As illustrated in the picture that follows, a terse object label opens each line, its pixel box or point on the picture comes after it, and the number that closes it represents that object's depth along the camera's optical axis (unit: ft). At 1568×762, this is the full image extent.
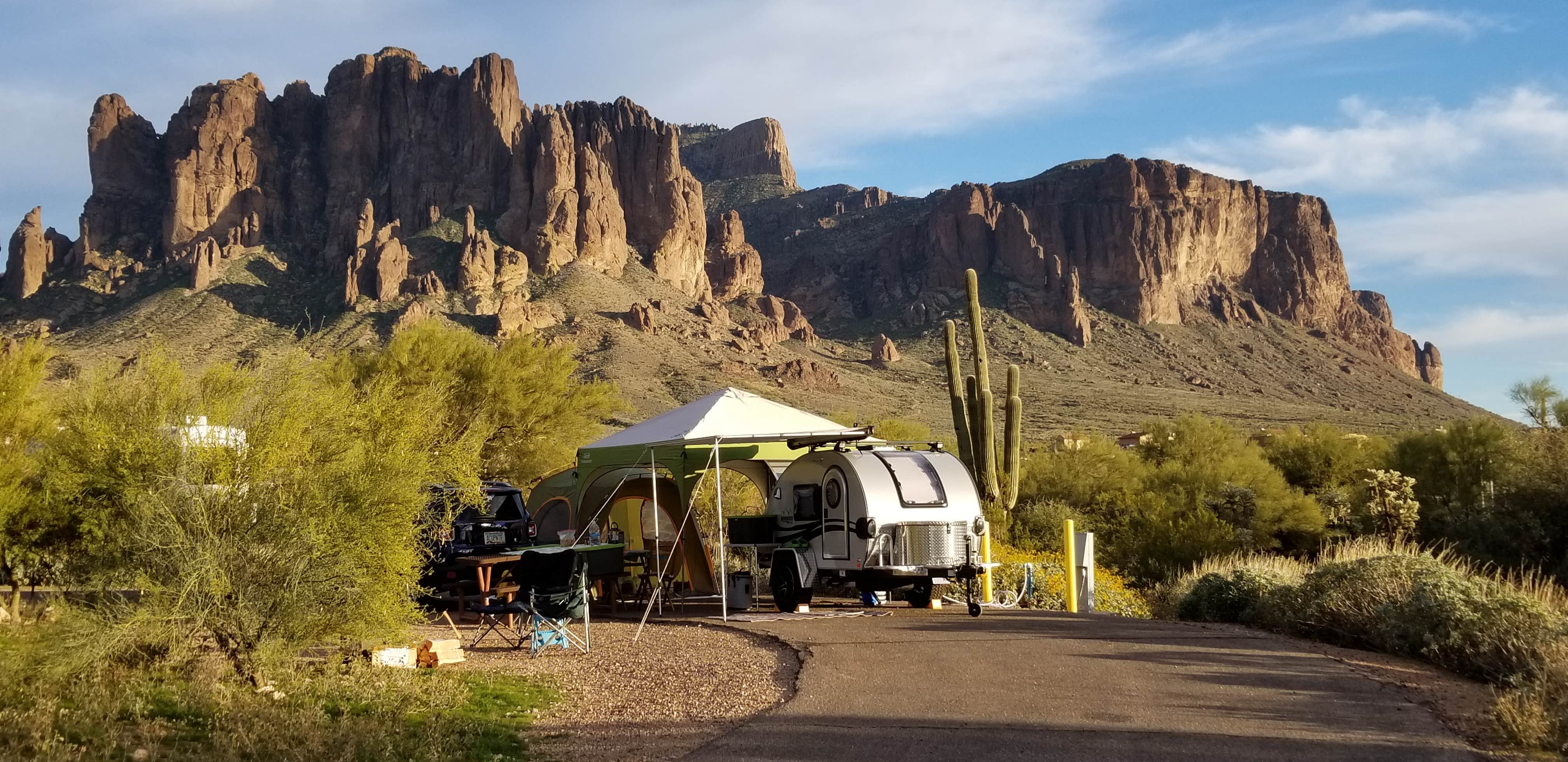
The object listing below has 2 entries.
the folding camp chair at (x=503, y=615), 34.12
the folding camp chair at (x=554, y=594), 34.50
